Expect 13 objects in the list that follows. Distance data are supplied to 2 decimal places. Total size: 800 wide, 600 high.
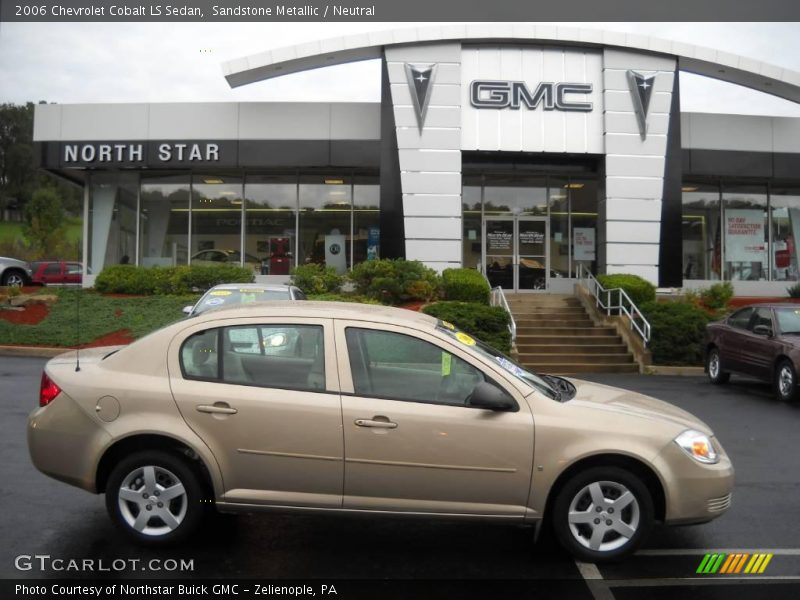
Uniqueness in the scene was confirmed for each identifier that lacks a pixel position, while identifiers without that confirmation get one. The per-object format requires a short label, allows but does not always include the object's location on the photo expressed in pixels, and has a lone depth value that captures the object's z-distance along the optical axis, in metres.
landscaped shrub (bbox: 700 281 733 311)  19.00
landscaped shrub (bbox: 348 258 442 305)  17.73
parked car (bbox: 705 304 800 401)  11.47
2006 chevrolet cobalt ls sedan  4.44
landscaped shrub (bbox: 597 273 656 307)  18.33
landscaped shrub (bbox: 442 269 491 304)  17.66
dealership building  19.88
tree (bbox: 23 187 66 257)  37.72
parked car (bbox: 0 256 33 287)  25.58
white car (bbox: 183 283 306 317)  11.74
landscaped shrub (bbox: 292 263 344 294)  19.28
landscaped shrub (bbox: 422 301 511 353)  14.98
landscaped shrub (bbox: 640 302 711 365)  15.34
